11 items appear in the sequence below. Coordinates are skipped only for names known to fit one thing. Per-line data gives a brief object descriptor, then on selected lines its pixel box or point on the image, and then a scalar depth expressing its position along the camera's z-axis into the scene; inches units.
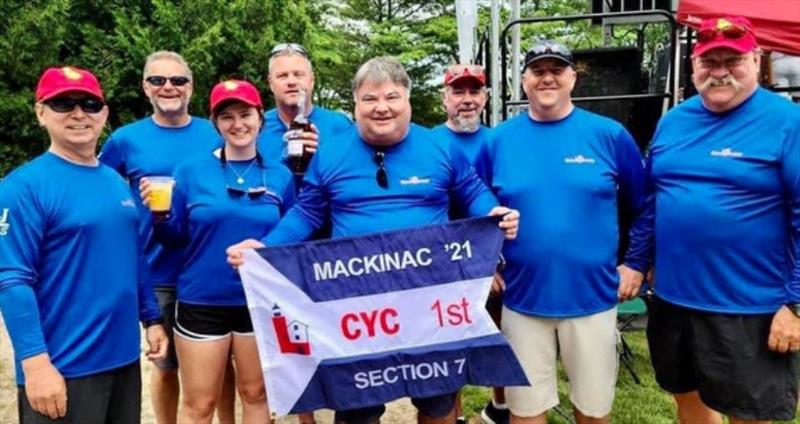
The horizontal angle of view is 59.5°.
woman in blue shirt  137.4
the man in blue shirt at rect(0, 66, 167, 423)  105.7
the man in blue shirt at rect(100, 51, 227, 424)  155.9
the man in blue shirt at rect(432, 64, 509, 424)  172.6
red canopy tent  225.1
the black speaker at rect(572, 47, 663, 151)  287.9
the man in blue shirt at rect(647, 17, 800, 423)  123.6
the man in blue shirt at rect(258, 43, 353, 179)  165.6
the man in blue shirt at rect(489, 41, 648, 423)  132.5
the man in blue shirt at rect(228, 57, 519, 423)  125.0
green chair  231.8
